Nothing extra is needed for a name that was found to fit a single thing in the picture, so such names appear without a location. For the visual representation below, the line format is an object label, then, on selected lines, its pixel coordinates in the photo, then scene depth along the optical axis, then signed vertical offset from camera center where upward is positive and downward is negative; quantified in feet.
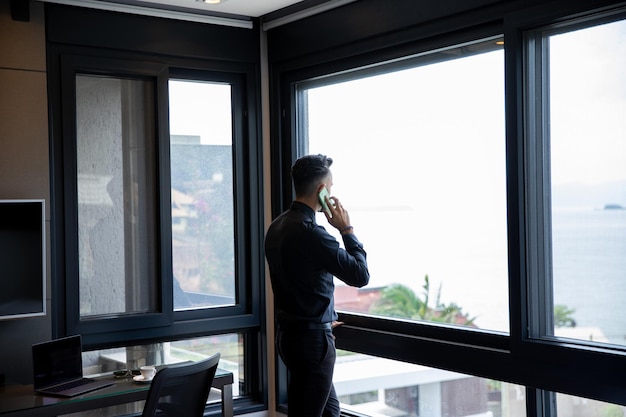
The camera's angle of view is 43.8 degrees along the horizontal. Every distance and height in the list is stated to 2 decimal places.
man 10.46 -1.01
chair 9.42 -2.24
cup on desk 11.57 -2.40
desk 10.21 -2.53
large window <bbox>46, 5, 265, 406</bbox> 13.15 +0.35
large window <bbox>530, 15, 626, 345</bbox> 9.48 +0.34
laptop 10.96 -2.25
